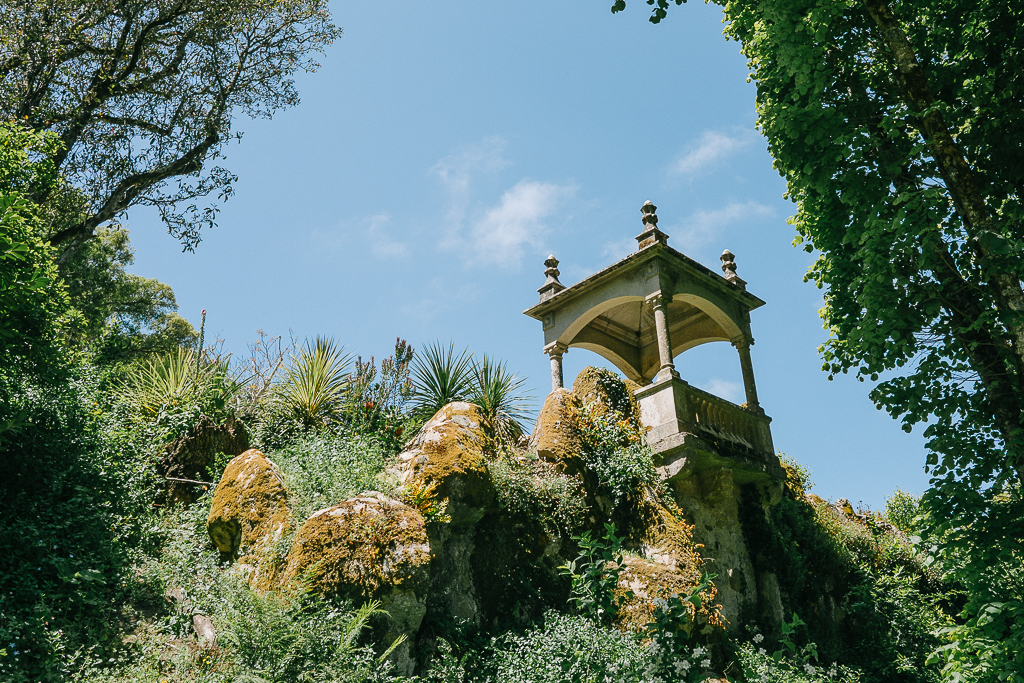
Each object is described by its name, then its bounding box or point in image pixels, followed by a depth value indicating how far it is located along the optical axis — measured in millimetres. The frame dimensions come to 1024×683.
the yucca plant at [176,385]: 12805
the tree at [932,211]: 7438
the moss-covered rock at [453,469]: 9625
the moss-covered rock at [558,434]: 11398
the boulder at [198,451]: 11828
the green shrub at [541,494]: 10594
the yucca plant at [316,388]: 13250
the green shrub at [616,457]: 11539
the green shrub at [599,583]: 9461
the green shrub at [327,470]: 9828
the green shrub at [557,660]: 8531
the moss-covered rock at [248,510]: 9547
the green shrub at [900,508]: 17562
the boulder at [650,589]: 9750
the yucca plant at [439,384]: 13836
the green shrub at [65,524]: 8016
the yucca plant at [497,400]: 12555
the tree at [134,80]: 13781
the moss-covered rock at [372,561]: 8195
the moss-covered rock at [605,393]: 12297
